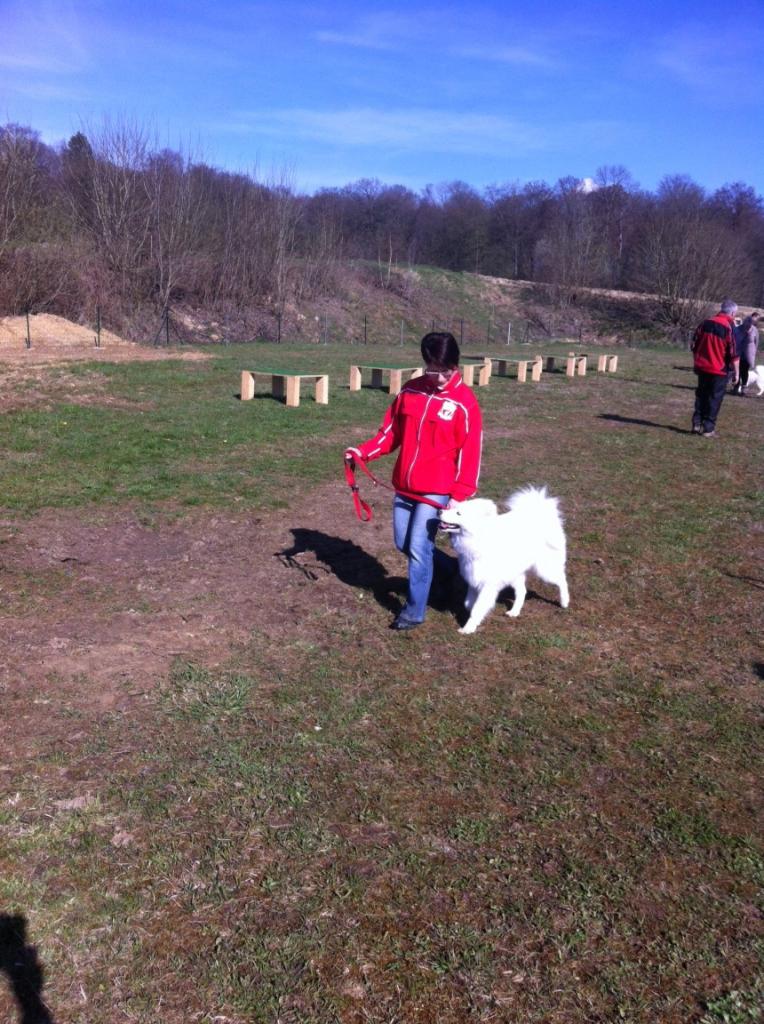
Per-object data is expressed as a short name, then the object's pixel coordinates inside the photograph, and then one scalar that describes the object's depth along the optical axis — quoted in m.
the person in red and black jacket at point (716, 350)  11.87
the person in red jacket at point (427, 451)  4.94
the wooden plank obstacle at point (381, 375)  16.16
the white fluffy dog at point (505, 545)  5.04
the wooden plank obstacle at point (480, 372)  18.19
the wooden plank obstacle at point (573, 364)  22.11
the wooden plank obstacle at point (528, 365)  20.59
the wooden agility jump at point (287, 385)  14.27
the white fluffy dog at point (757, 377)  19.89
